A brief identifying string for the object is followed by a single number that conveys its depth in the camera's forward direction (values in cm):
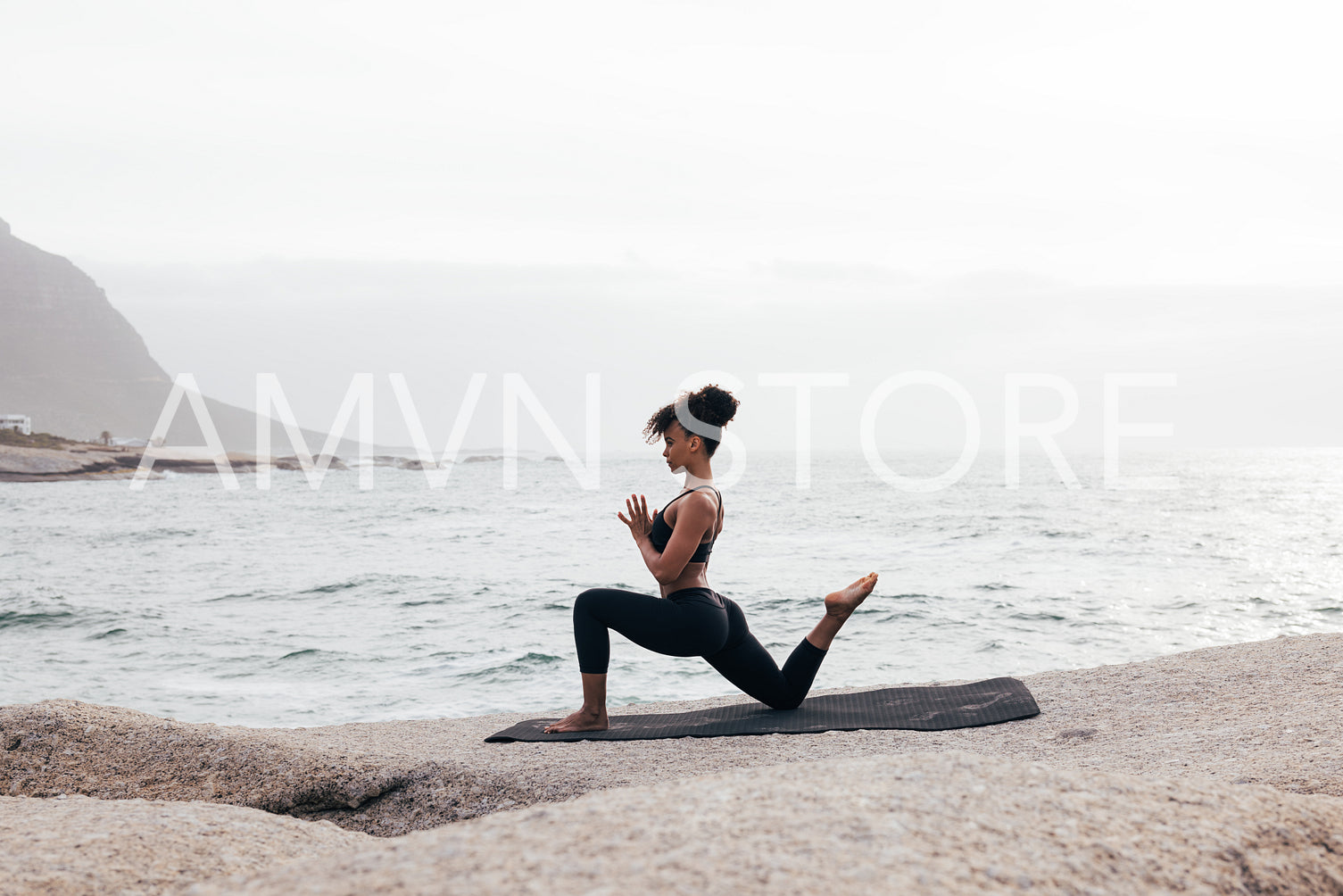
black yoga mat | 461
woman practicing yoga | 440
